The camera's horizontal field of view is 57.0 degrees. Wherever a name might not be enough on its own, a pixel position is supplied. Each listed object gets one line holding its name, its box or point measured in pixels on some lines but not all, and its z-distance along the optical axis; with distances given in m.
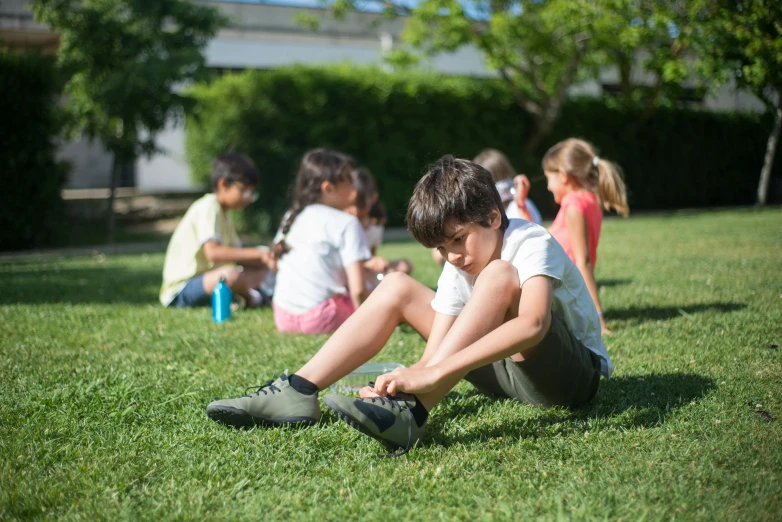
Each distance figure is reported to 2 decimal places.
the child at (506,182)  4.88
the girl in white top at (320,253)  4.74
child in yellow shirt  5.93
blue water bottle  5.56
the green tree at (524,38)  15.88
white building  17.64
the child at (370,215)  5.57
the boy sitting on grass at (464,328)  2.58
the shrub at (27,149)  10.90
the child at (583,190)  4.70
